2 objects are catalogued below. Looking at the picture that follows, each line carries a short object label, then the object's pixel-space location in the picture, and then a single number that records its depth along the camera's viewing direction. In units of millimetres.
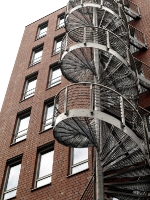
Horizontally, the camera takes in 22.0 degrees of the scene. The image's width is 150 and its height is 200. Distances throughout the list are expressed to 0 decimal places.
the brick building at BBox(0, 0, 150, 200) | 14469
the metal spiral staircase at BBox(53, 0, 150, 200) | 9961
